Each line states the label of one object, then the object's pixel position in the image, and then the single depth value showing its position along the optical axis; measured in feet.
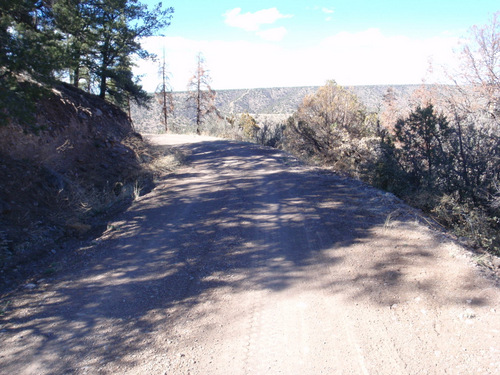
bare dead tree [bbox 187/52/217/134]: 108.88
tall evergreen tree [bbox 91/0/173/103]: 47.73
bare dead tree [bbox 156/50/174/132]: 111.14
